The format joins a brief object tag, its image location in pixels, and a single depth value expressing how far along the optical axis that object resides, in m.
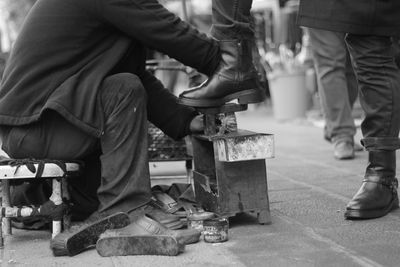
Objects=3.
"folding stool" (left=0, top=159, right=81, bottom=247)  2.98
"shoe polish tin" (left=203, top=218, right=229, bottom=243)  2.91
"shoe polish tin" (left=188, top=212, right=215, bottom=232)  3.15
